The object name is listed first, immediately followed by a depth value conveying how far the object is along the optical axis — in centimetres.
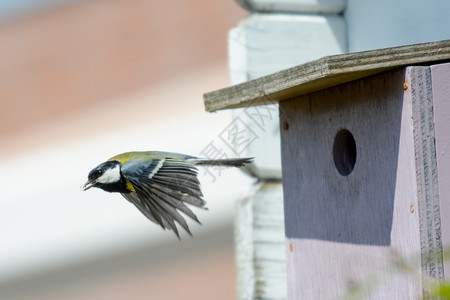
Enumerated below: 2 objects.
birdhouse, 450
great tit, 466
